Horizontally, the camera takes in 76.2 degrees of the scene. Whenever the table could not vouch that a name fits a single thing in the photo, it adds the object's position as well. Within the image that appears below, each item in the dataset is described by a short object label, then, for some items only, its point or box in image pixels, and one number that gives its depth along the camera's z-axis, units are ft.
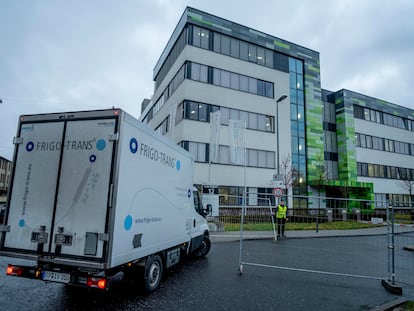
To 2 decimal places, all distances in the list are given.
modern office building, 75.15
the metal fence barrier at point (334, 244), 24.21
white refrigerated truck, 13.24
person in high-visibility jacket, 40.52
